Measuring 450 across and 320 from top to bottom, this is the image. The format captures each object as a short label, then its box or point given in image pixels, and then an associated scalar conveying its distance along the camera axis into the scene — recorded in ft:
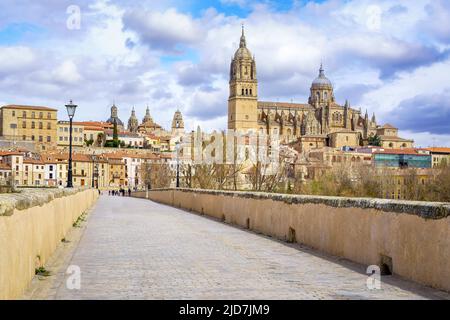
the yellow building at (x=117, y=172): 562.66
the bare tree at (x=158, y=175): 358.58
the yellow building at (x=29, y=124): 608.19
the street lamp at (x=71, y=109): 96.27
